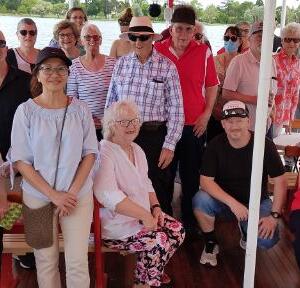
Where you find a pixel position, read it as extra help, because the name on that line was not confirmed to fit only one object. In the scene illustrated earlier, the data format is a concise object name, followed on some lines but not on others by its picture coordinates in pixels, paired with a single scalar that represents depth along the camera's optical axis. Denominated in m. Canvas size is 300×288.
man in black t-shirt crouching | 2.52
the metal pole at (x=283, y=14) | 5.95
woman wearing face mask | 3.83
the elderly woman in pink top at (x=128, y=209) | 2.15
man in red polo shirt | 2.76
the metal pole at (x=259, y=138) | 1.56
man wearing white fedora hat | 2.59
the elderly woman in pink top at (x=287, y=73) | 3.49
